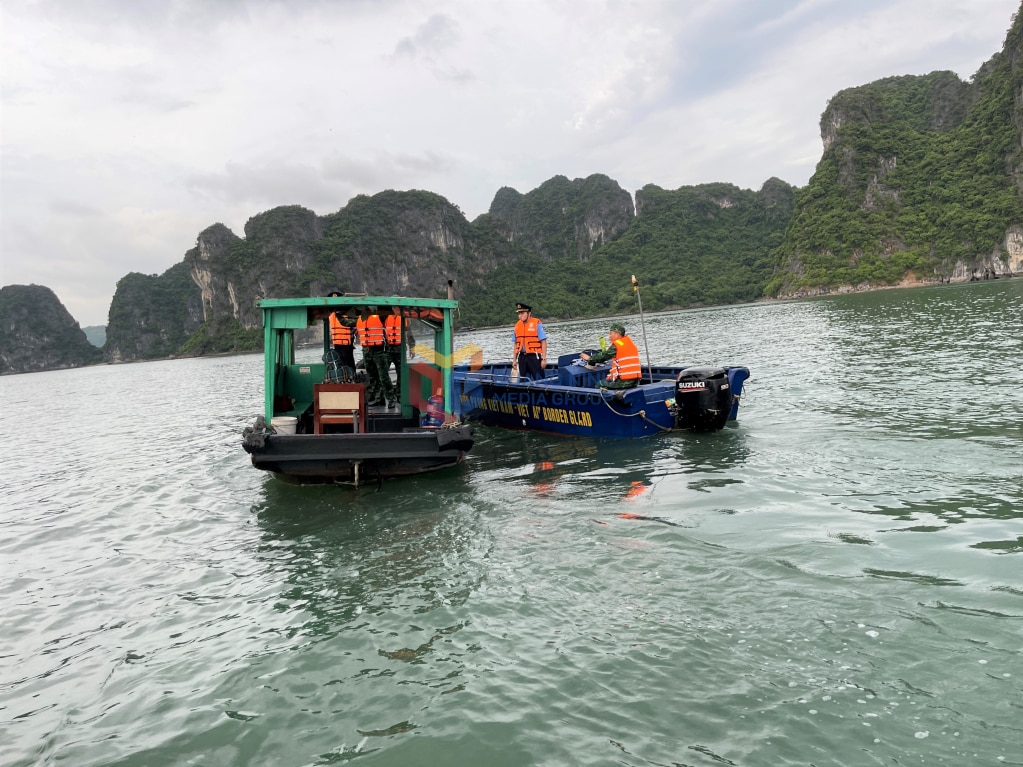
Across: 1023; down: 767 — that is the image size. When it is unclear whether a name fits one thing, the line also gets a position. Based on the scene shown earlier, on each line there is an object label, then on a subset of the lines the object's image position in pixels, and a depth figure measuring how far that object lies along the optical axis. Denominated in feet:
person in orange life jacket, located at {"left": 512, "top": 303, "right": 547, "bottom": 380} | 41.47
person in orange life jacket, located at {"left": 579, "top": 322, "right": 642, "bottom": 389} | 33.94
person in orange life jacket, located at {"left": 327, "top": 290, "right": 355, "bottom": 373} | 32.17
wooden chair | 28.60
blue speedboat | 31.81
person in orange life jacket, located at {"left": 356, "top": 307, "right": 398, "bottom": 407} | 31.76
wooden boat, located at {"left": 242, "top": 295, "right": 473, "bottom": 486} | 26.99
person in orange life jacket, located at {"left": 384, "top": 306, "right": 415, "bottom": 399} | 32.37
